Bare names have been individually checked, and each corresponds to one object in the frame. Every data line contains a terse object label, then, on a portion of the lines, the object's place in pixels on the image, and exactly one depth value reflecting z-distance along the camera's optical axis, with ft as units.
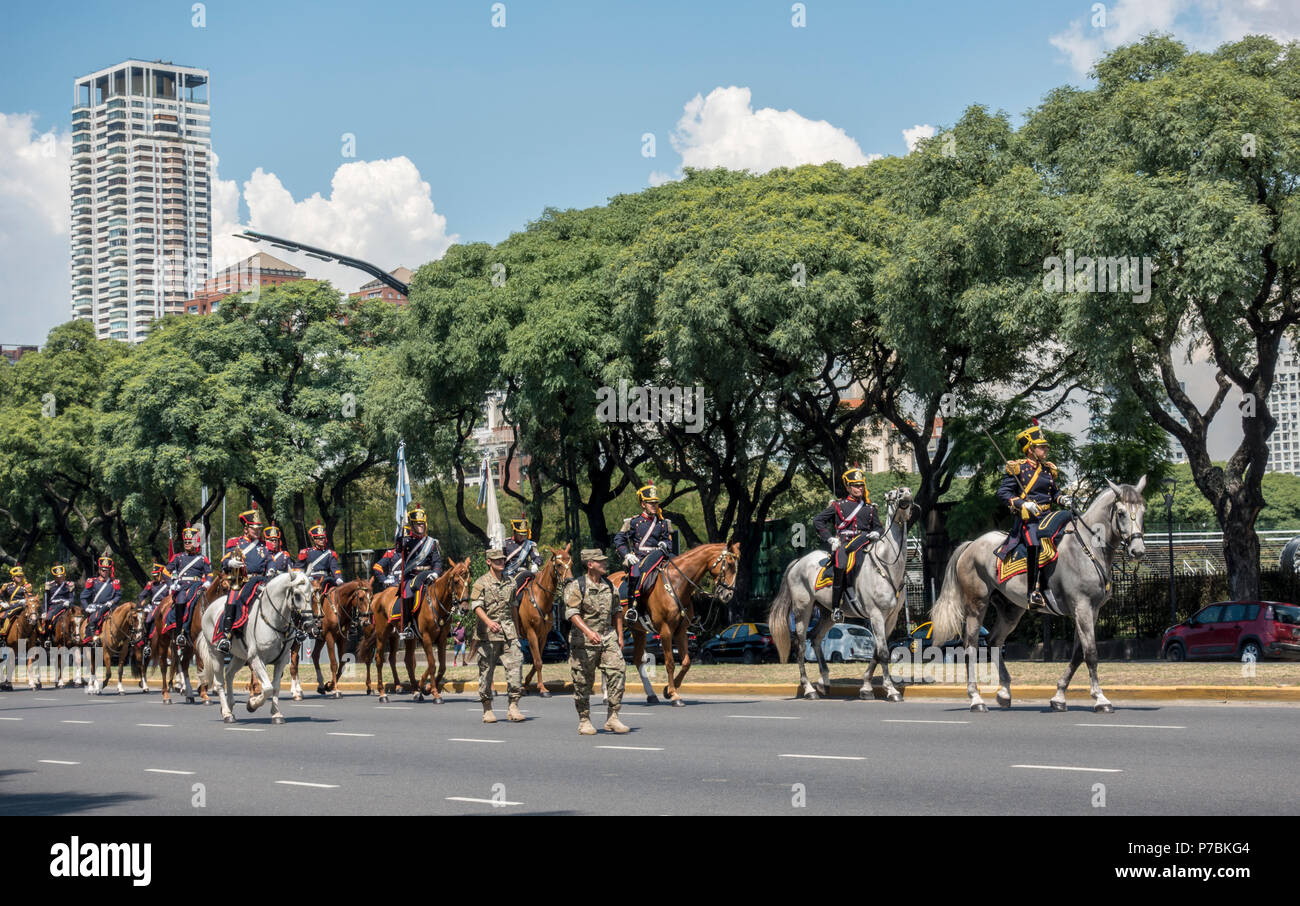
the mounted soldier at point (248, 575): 70.08
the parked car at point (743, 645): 139.33
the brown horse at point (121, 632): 99.81
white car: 133.49
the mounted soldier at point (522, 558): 74.84
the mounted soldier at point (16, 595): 114.93
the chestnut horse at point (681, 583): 69.41
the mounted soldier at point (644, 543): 70.28
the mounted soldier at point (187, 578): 84.99
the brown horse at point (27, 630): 113.09
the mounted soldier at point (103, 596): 106.63
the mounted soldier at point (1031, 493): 59.47
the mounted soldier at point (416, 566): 79.82
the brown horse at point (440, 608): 76.89
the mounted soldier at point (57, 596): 114.52
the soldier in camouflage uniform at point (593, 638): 56.86
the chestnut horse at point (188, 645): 74.13
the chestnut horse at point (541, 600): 69.15
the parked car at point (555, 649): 146.19
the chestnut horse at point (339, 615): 87.10
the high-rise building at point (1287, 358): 115.34
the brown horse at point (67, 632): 112.68
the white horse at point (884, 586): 65.31
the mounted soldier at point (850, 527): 67.21
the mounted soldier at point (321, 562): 85.15
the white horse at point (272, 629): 67.67
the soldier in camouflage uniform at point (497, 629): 61.93
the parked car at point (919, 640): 100.53
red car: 102.83
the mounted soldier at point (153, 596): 91.36
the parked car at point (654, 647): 142.51
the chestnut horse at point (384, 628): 82.74
